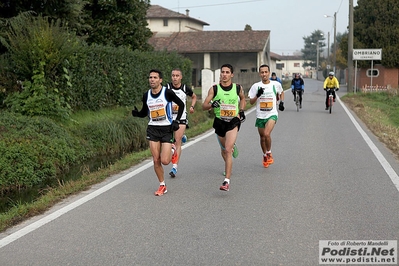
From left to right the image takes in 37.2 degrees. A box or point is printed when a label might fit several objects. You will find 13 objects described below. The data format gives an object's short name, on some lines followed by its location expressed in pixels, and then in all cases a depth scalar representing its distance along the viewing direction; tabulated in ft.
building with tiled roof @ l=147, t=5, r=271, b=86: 195.21
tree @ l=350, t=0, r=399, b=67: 158.81
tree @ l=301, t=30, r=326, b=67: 538.06
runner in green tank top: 28.91
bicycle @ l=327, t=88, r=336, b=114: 78.59
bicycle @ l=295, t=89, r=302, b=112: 82.97
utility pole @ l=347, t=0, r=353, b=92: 127.54
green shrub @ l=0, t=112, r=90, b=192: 35.70
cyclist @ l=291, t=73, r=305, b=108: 82.86
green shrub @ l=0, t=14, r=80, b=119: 47.47
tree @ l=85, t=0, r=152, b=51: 86.84
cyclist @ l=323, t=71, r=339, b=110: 78.74
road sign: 121.19
